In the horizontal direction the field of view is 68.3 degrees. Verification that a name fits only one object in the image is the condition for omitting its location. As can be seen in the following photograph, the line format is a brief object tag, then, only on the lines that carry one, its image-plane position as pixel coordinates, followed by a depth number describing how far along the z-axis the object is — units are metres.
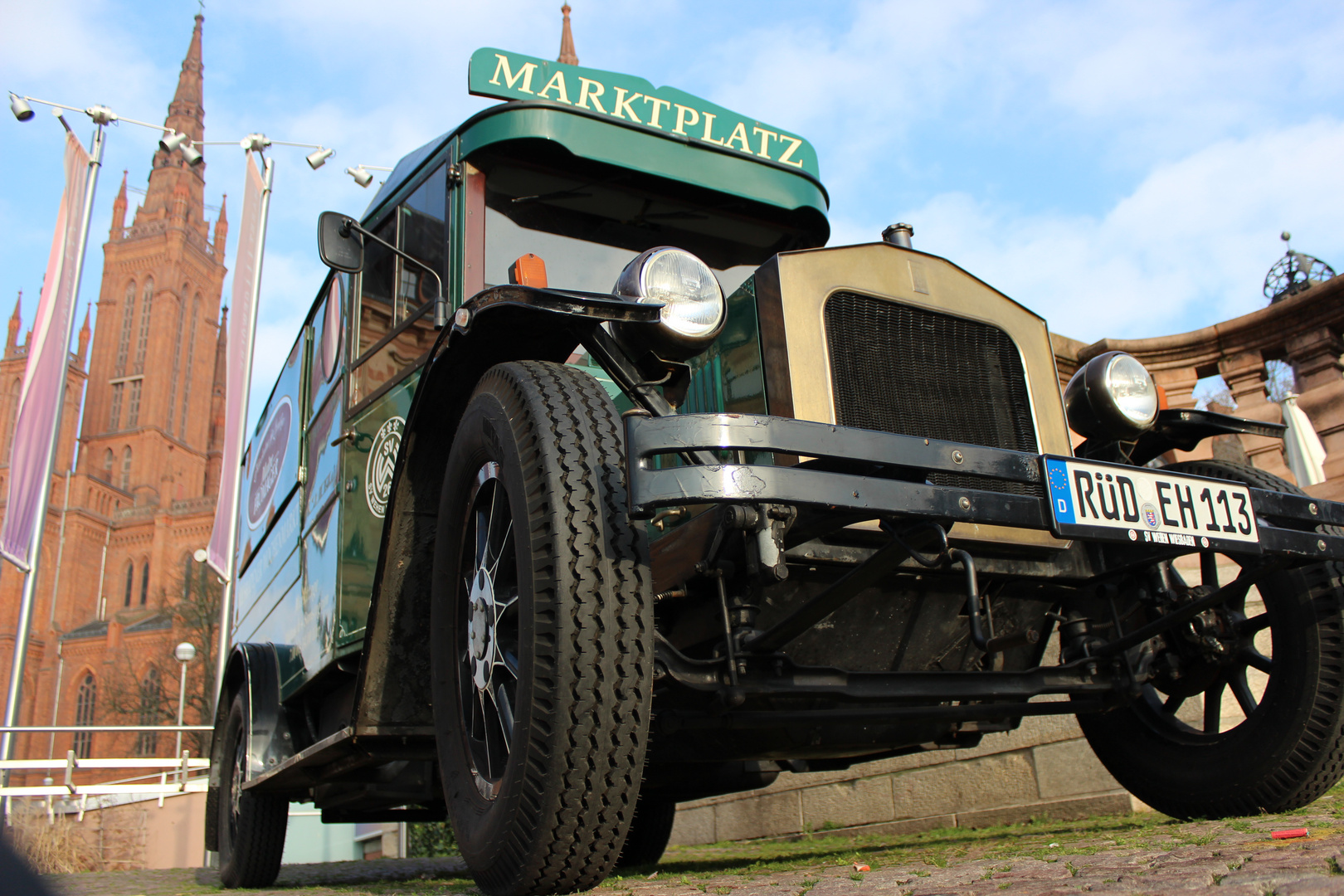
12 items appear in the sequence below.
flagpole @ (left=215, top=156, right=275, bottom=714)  12.68
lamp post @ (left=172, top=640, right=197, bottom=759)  20.08
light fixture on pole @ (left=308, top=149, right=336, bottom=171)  14.52
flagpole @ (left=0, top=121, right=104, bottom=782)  14.34
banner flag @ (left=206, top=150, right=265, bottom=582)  14.46
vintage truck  2.11
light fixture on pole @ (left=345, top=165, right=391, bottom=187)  9.16
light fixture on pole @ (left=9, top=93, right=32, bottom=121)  15.94
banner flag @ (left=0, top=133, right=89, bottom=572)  14.28
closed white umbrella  8.14
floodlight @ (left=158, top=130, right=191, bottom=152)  14.80
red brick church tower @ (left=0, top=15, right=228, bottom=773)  65.69
